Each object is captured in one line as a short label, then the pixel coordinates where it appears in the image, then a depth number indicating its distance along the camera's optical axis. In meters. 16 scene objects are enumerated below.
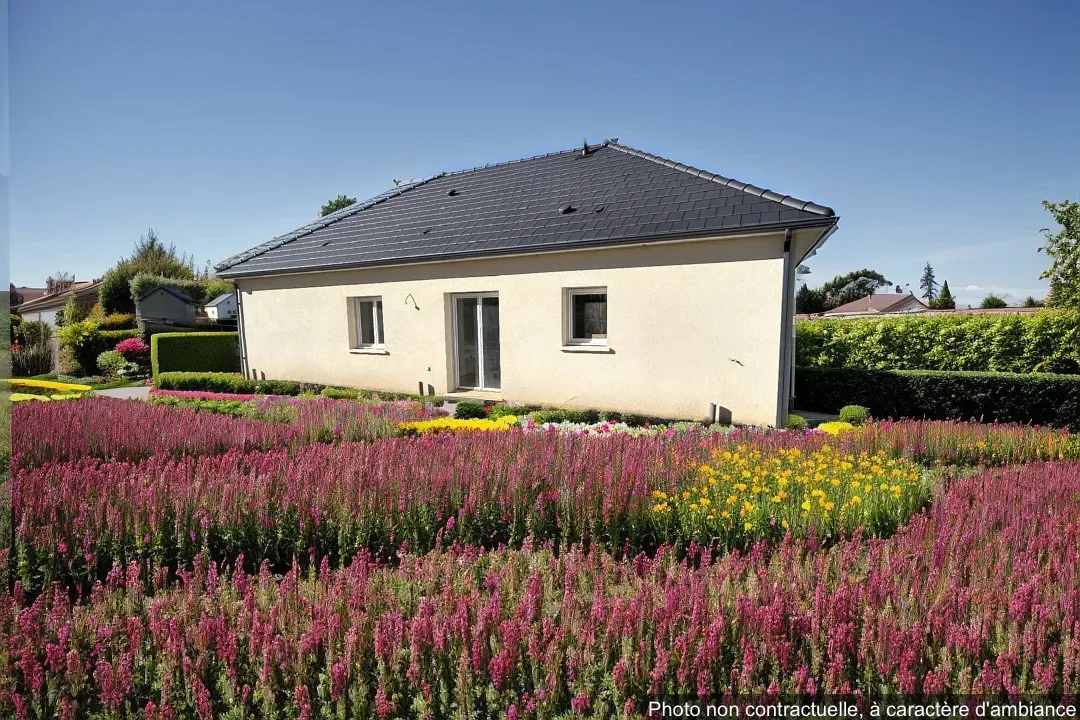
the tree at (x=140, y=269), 29.12
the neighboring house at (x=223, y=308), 27.39
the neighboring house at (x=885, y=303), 48.56
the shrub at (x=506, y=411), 10.05
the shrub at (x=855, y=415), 9.35
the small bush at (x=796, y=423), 9.16
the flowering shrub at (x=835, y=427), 8.18
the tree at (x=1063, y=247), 16.00
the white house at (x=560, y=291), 9.38
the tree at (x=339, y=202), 45.61
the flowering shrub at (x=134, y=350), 19.75
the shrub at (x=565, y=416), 9.76
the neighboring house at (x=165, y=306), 24.95
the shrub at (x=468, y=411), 9.96
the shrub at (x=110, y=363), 18.44
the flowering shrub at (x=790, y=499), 3.91
